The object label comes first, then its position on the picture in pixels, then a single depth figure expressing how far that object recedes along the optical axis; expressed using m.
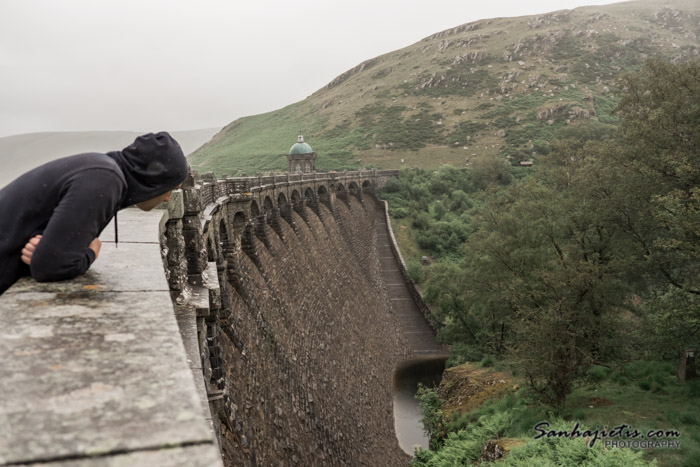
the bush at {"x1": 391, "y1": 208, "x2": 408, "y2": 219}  53.94
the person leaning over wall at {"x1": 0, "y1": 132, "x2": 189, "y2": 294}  2.82
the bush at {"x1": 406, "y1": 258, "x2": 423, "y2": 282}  44.00
